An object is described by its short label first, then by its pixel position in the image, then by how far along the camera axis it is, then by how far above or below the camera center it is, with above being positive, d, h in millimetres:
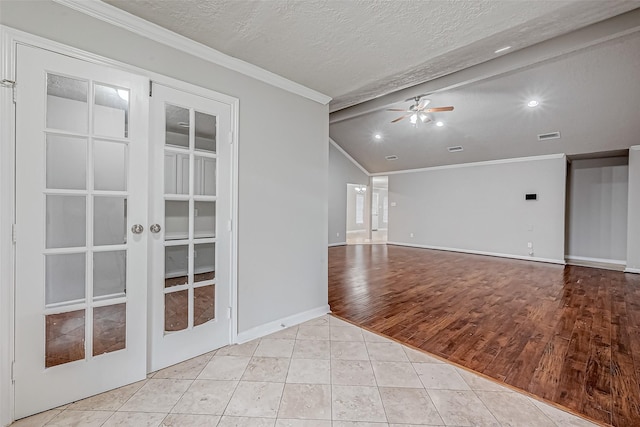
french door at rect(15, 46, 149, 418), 1589 -131
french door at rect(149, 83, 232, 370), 2053 -126
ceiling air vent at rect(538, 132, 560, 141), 5703 +1692
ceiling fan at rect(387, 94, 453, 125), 4845 +1953
